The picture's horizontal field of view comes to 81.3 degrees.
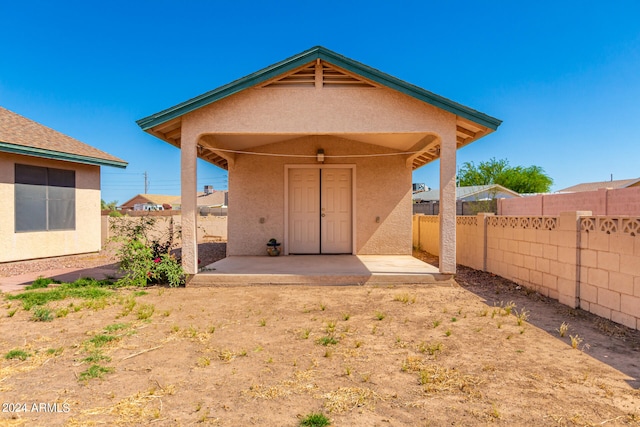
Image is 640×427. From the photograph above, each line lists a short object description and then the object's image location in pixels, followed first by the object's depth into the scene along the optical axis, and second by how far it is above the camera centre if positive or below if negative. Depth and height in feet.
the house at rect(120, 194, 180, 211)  185.38 +5.29
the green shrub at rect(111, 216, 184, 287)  24.45 -3.40
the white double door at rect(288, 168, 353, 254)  35.53 +0.01
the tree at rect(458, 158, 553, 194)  138.82 +13.71
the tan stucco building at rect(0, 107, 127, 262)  33.73 +1.94
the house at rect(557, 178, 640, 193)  101.65 +8.31
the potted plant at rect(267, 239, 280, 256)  34.32 -3.42
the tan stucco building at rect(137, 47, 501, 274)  23.75 +5.12
